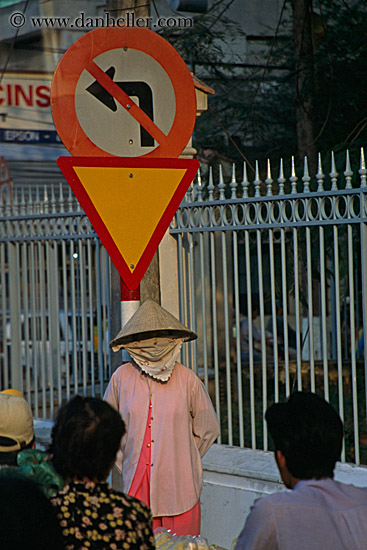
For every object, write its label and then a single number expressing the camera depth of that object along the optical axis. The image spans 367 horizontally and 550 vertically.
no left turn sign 6.90
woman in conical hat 8.37
